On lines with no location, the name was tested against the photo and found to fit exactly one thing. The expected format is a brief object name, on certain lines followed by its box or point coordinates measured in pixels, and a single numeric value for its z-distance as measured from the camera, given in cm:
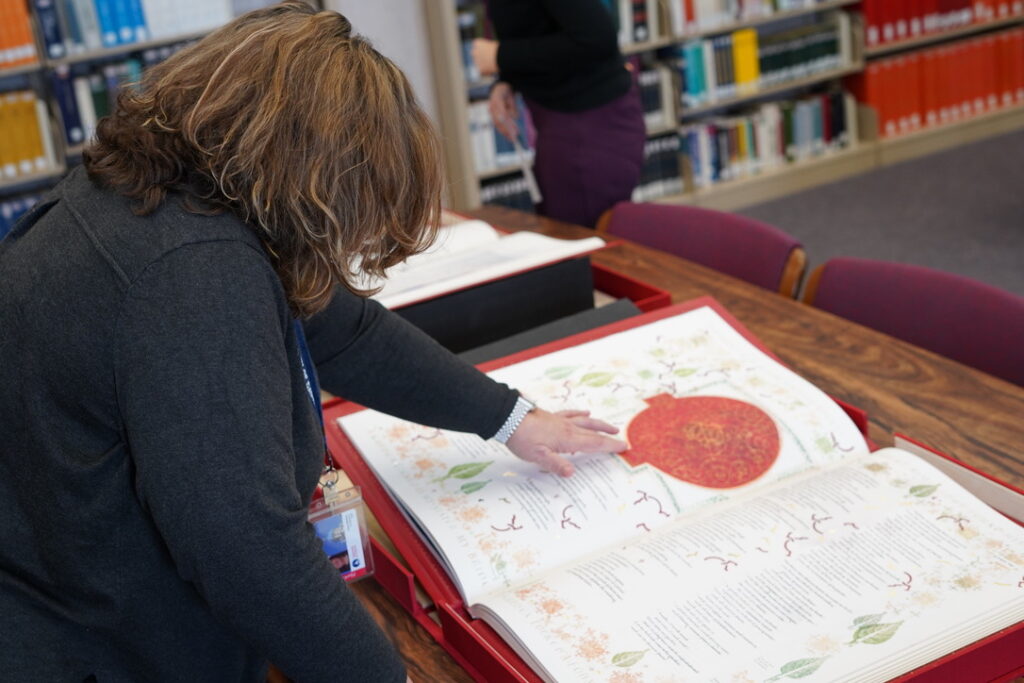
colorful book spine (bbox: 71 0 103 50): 389
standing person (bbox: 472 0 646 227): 257
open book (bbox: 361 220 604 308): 166
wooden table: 117
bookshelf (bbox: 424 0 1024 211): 440
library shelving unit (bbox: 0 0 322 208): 388
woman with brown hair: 81
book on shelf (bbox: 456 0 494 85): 437
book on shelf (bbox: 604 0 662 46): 464
